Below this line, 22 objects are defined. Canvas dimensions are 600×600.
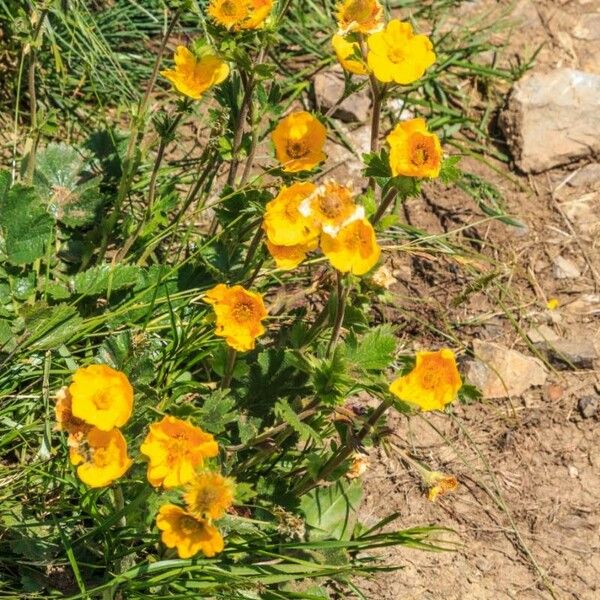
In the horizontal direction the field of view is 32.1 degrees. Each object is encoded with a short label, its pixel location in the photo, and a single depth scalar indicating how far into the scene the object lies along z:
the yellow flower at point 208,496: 1.98
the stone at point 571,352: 3.25
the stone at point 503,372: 3.18
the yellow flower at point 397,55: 2.24
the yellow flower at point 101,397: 2.03
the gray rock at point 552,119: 3.74
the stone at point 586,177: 3.71
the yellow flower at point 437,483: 2.31
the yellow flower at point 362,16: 2.31
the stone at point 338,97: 3.77
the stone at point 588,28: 4.11
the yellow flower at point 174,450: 2.00
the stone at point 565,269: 3.49
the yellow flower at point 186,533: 2.01
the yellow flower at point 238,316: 2.23
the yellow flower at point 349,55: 2.29
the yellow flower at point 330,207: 2.09
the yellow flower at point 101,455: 2.04
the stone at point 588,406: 3.13
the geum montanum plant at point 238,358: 2.07
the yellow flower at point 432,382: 2.05
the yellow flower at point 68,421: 2.06
